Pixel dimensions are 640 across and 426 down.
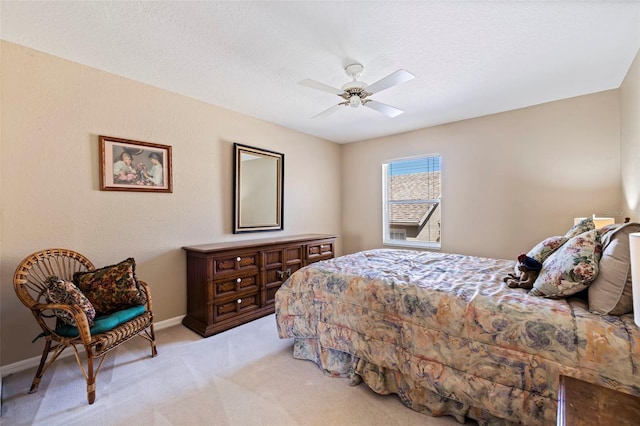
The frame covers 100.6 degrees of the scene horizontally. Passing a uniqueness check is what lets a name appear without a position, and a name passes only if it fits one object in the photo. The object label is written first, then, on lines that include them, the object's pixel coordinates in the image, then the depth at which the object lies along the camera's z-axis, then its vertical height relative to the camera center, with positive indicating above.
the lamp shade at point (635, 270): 0.99 -0.24
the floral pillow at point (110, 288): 2.15 -0.64
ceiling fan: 2.08 +1.03
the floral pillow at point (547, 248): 1.88 -0.29
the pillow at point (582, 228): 1.87 -0.14
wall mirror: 3.58 +0.30
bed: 1.26 -0.75
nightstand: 0.74 -0.59
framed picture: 2.56 +0.46
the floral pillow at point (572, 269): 1.44 -0.34
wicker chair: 1.78 -0.75
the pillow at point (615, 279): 1.30 -0.36
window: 4.27 +0.12
